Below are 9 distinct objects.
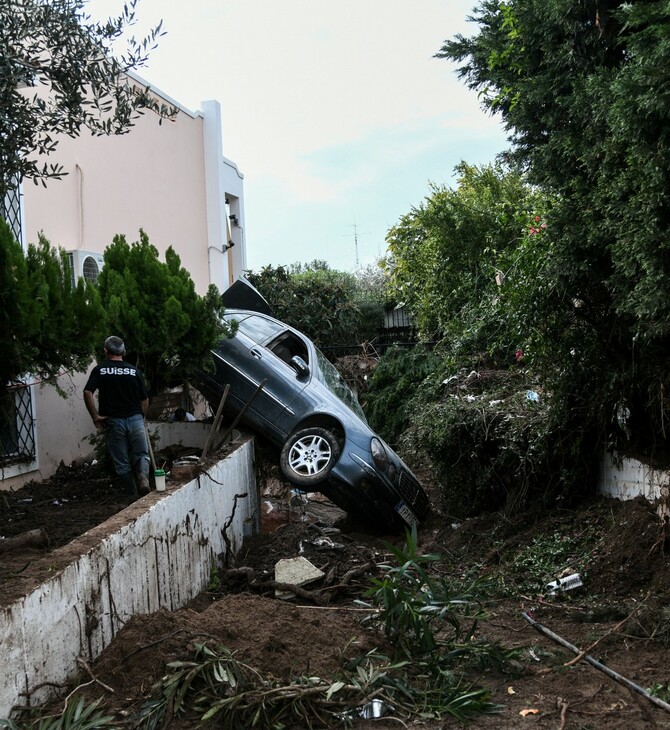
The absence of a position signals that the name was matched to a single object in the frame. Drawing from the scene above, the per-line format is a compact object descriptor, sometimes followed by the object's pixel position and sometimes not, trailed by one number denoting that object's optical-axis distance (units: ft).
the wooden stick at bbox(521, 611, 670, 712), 15.44
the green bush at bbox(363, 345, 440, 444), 49.48
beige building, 31.81
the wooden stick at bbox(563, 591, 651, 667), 17.71
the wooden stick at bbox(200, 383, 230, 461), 29.09
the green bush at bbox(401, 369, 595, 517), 28.50
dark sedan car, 32.37
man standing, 27.37
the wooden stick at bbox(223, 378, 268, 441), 32.69
